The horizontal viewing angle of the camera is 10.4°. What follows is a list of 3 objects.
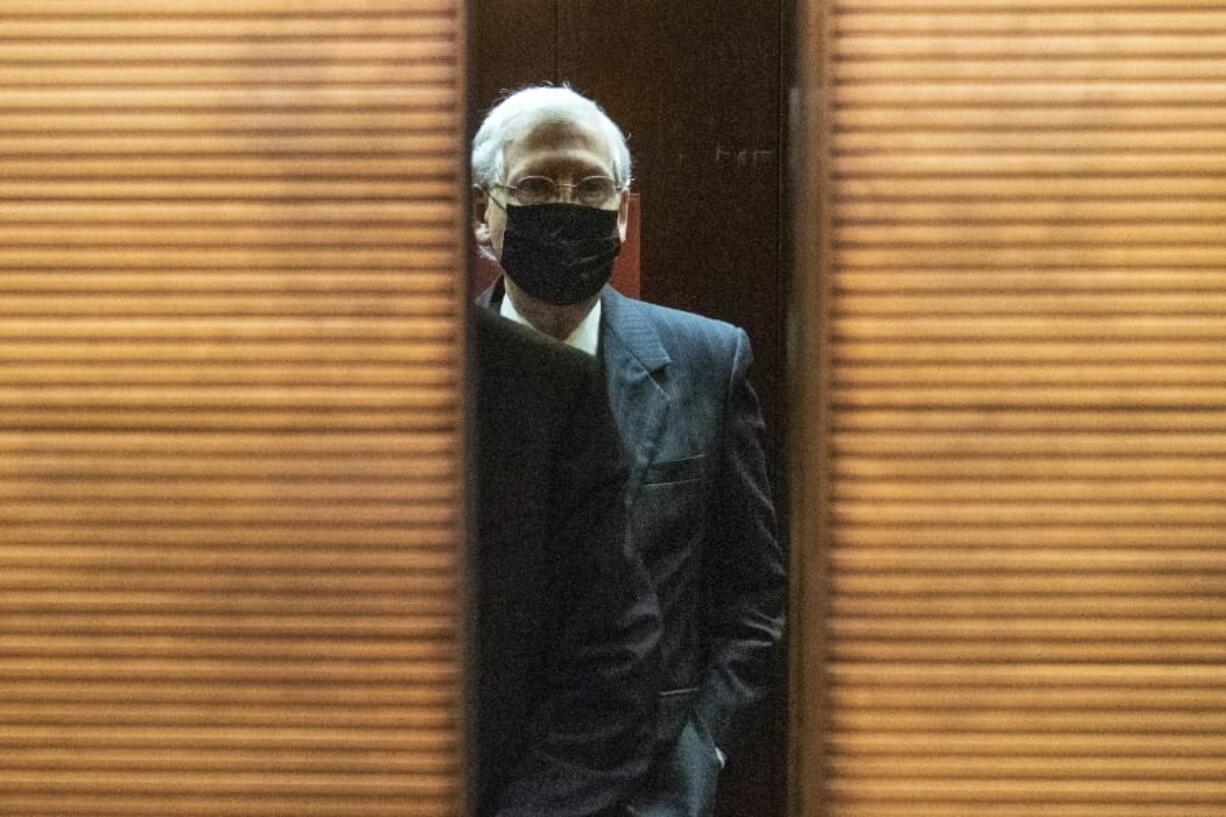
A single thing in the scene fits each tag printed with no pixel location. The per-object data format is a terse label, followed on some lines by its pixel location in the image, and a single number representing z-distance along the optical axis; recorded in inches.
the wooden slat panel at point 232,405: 253.1
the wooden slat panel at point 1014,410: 252.3
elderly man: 263.0
